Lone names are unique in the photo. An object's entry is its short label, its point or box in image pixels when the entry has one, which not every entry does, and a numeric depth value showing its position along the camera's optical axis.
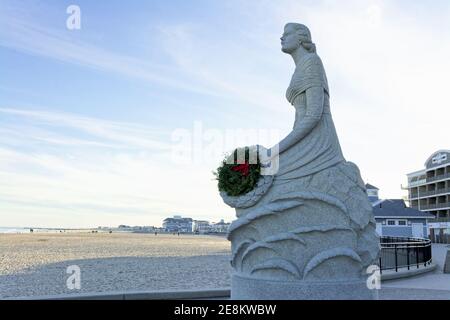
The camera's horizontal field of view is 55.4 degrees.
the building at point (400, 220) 43.44
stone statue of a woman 7.49
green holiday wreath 7.90
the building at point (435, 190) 54.97
